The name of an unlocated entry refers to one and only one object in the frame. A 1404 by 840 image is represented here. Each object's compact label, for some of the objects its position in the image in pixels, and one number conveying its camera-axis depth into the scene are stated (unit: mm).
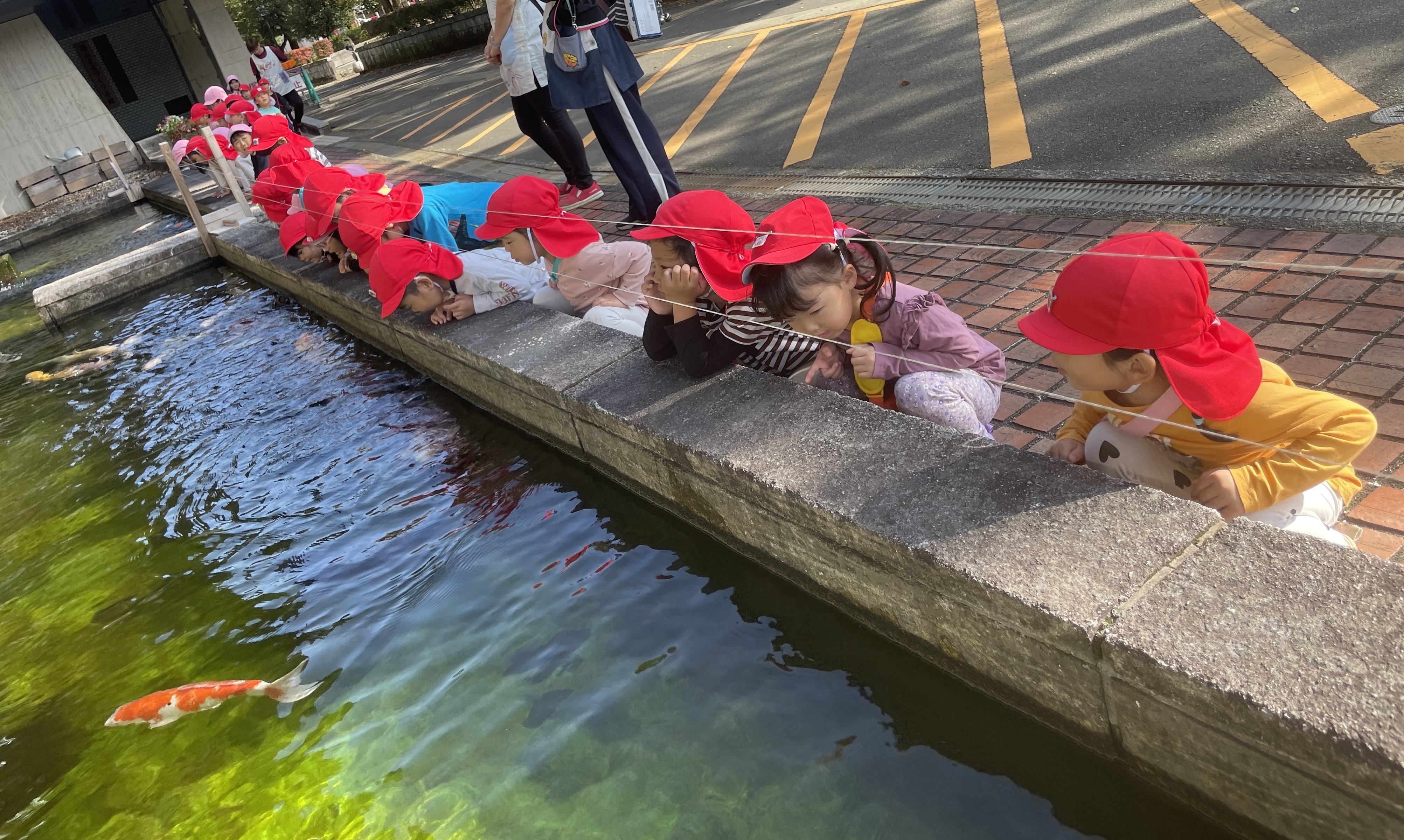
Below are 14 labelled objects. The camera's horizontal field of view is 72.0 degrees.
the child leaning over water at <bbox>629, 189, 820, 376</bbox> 3068
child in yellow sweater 2070
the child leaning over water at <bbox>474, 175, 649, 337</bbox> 4367
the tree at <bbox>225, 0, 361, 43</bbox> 32219
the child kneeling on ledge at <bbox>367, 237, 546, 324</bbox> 4895
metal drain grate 3908
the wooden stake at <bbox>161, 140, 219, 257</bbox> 9922
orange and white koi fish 3383
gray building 18891
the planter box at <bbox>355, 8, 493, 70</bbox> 23312
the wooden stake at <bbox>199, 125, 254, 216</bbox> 9796
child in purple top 2832
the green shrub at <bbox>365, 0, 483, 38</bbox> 25109
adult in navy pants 5422
